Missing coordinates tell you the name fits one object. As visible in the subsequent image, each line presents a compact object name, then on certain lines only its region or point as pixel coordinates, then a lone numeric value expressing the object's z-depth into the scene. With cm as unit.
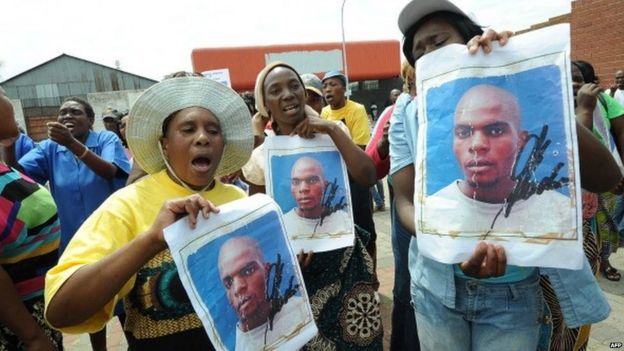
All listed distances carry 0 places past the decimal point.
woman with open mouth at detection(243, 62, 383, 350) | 201
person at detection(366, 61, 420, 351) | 223
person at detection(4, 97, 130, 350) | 310
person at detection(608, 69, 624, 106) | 650
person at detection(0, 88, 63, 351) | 141
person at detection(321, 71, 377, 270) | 285
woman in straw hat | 105
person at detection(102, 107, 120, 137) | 563
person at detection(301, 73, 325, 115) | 370
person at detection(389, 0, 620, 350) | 130
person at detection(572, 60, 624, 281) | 221
